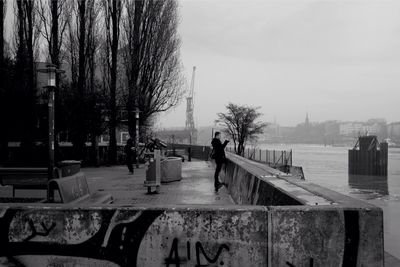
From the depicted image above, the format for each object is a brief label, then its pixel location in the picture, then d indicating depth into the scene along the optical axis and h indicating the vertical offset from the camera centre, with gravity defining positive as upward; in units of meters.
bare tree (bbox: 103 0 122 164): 26.33 +5.22
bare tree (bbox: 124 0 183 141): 28.72 +5.71
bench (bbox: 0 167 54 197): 9.69 -0.92
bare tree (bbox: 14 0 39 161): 23.19 +3.61
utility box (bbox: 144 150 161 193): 12.20 -1.05
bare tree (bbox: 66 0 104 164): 23.67 +3.90
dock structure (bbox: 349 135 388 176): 68.56 -3.89
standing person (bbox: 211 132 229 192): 11.79 -0.35
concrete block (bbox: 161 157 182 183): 15.89 -1.26
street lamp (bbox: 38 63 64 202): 12.21 +1.14
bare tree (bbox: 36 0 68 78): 24.92 +6.57
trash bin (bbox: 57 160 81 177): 13.98 -1.01
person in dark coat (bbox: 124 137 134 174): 19.33 -0.76
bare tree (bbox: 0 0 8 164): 22.70 +0.87
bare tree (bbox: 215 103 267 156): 60.66 +1.76
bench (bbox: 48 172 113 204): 6.02 -0.84
